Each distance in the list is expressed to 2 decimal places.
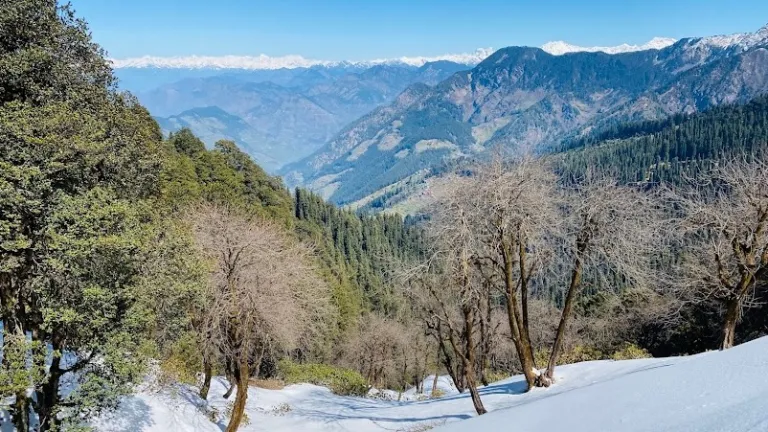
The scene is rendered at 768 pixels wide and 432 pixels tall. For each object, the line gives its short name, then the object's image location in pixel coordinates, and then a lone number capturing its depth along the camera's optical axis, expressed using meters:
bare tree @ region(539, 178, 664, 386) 14.71
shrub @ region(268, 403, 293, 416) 21.93
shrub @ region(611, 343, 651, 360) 27.90
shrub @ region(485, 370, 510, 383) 32.38
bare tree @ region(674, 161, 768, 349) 16.28
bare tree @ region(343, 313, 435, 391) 46.81
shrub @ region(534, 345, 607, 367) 31.20
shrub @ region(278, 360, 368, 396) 31.75
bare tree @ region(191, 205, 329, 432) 16.02
